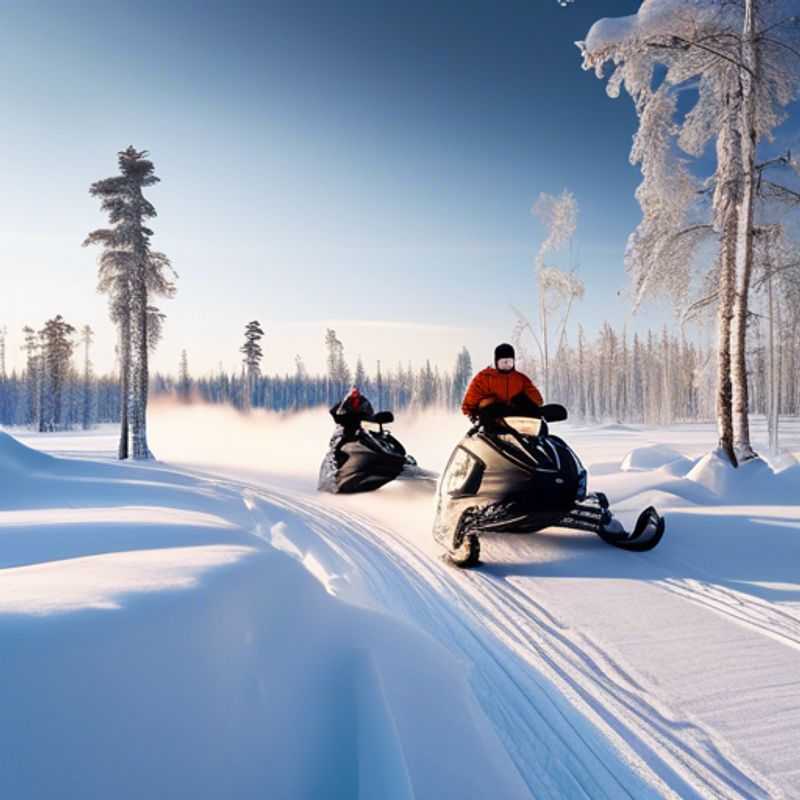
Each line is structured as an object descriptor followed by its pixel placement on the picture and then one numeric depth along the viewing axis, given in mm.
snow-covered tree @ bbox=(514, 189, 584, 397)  23641
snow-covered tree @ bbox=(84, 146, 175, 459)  17969
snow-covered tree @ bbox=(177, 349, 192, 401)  88500
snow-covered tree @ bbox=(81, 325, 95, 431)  56347
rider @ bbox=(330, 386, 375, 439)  9500
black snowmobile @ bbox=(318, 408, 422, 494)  9023
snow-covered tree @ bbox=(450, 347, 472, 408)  77125
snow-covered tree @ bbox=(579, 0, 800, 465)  9047
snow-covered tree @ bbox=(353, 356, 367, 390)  75562
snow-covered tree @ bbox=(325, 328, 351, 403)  64244
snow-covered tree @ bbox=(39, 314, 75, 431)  46688
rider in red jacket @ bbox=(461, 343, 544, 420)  5801
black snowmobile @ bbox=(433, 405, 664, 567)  4676
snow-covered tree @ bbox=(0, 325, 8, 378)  66606
